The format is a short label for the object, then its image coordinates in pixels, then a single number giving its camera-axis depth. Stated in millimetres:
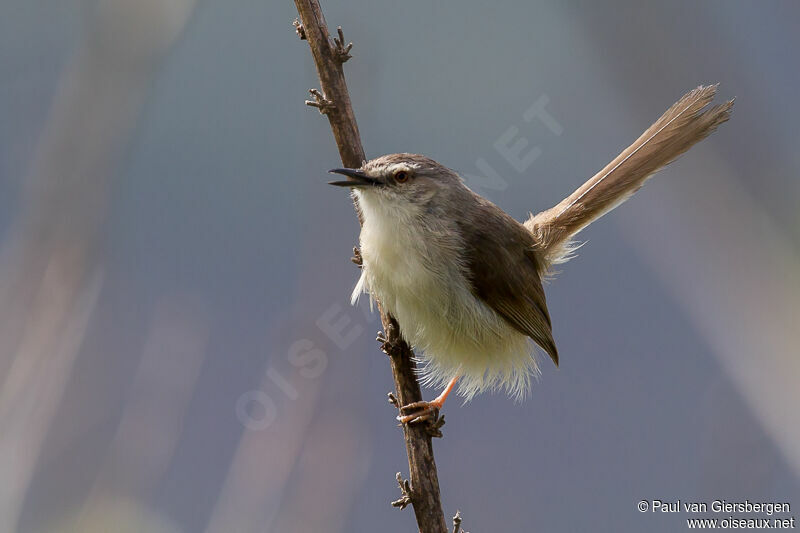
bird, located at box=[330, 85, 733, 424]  5562
